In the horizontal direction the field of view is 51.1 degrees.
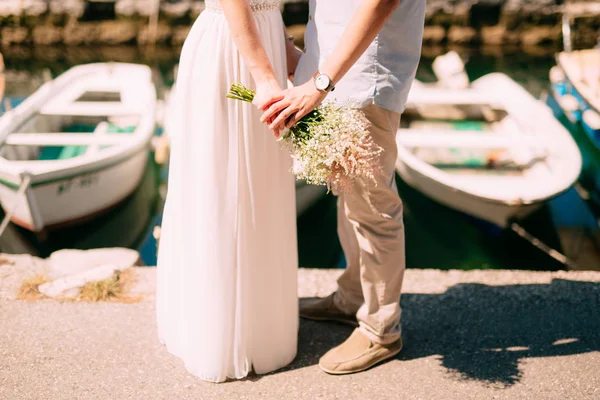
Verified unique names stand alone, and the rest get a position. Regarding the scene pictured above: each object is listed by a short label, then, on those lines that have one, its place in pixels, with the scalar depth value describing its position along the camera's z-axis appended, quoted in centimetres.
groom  236
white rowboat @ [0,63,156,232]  595
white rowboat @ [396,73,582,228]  581
